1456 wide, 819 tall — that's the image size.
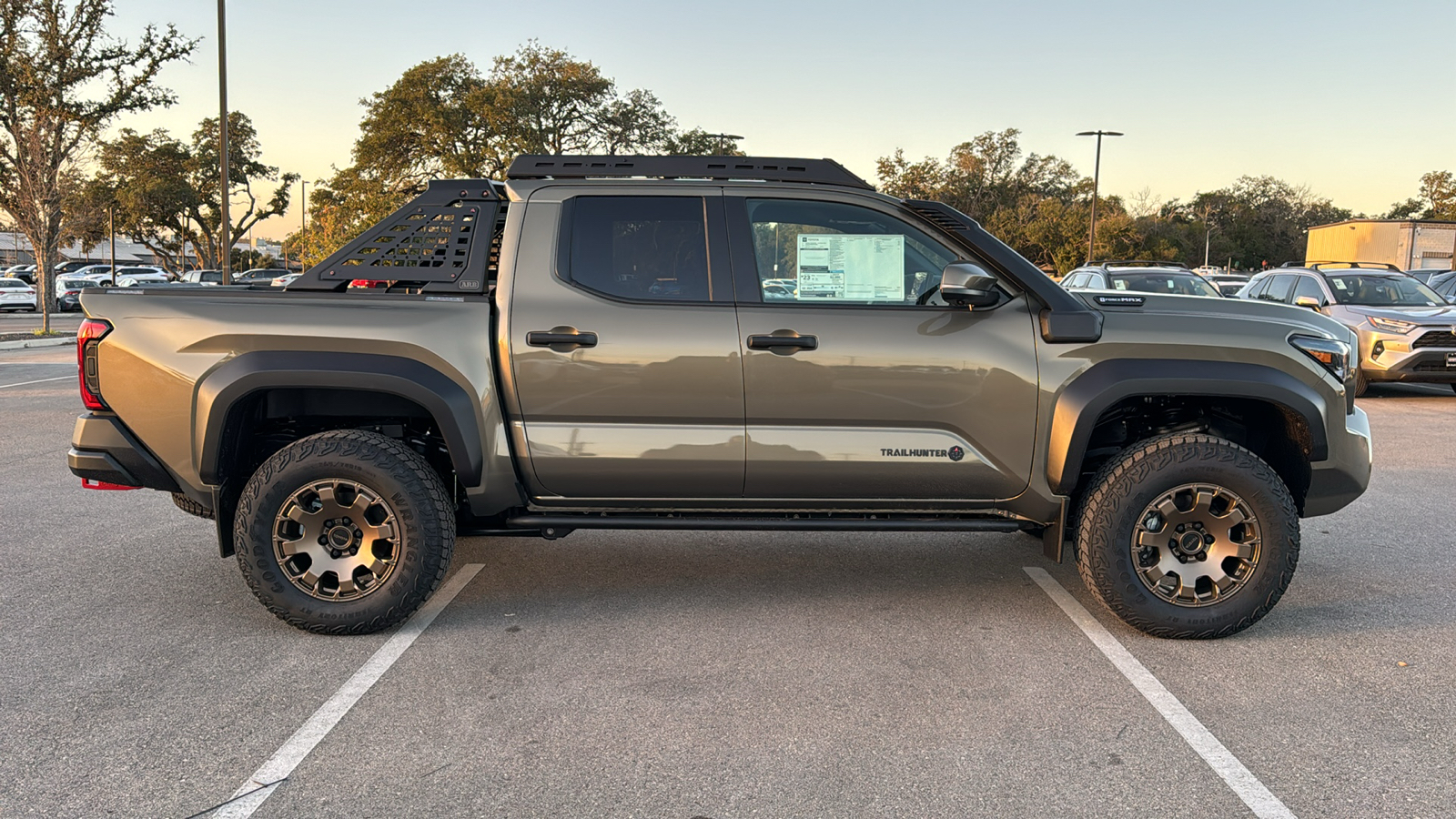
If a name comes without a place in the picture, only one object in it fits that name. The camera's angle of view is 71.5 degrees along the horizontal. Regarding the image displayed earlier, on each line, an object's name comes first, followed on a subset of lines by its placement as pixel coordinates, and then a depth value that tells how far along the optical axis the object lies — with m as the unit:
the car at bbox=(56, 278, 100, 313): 37.88
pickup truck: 4.23
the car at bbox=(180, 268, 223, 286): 38.47
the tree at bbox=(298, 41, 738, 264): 37.94
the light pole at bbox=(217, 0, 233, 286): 20.00
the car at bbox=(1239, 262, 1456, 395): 12.34
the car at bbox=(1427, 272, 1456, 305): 17.25
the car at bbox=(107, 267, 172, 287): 43.74
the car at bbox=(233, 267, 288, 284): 37.99
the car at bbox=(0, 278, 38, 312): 36.31
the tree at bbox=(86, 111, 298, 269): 53.25
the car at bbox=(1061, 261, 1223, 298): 13.98
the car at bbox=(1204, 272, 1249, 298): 20.27
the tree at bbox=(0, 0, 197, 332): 25.45
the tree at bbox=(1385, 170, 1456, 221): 65.39
